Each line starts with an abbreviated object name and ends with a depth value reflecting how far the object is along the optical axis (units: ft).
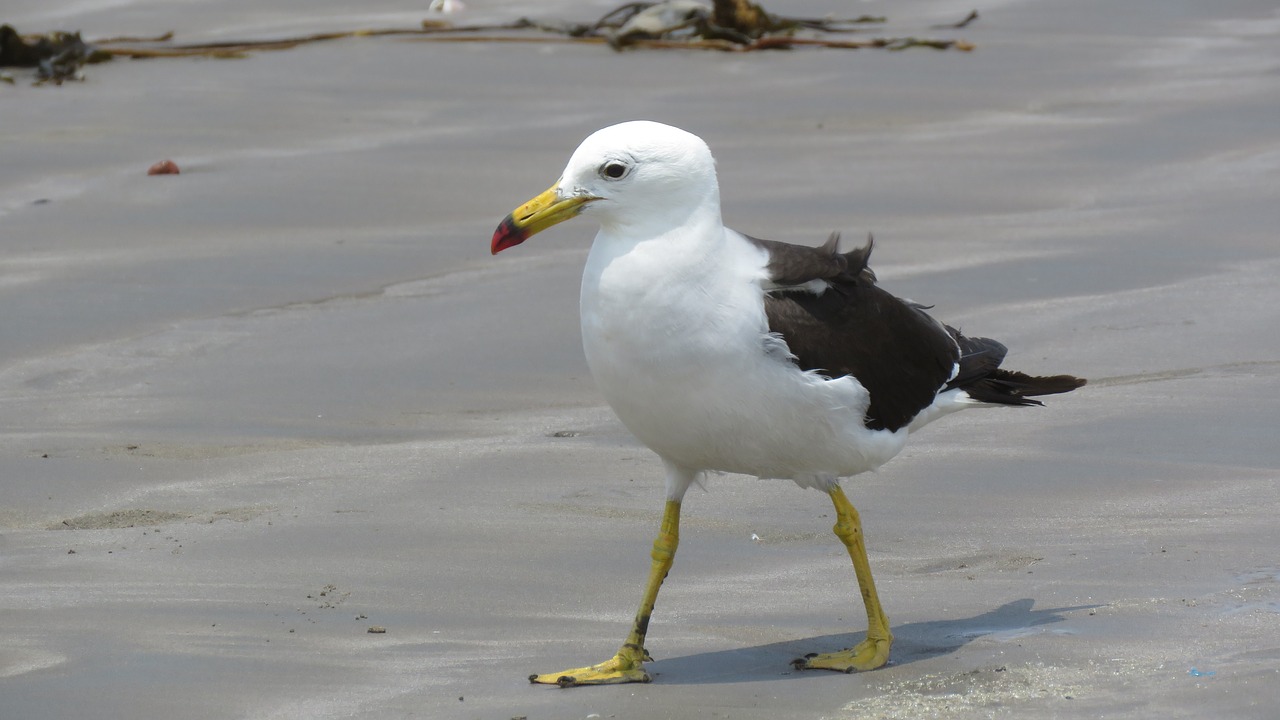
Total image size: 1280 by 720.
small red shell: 64.64
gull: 27.35
